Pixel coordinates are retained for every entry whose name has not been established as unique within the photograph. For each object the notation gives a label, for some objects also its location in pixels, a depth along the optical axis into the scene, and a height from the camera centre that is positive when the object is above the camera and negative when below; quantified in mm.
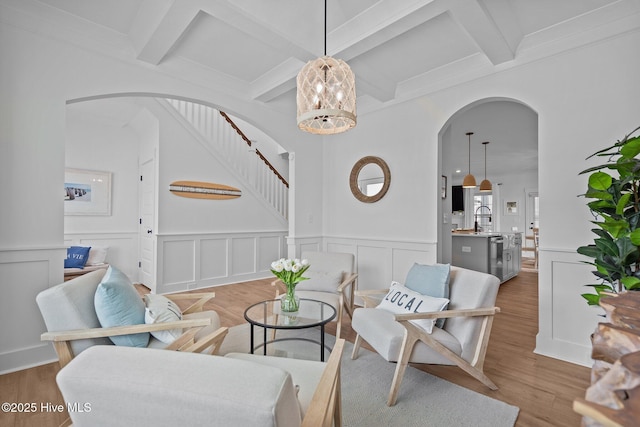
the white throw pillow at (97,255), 4625 -643
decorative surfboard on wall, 4812 +424
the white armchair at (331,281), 2928 -687
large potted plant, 1647 -33
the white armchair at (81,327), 1576 -626
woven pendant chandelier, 2164 +929
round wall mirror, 3984 +523
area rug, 1746 -1178
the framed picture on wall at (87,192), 4809 +361
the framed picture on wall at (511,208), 9516 +324
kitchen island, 4965 -605
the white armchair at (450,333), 1911 -793
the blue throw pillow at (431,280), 2273 -504
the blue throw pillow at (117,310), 1691 -547
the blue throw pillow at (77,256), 4324 -621
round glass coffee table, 2070 -749
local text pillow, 2100 -644
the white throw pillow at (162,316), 1778 -622
